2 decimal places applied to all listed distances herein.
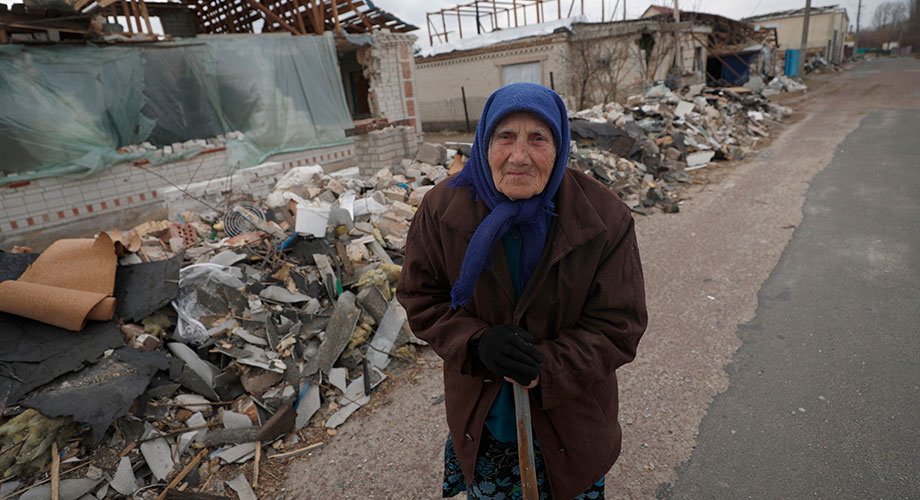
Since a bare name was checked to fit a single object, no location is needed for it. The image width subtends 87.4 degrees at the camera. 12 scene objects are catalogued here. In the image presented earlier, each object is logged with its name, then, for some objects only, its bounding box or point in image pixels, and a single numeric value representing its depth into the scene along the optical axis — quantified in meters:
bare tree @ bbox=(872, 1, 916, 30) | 90.12
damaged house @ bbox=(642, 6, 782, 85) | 25.67
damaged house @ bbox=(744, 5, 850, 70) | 43.75
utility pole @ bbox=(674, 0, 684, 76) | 20.20
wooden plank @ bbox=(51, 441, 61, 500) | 2.81
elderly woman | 1.51
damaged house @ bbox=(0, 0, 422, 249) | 7.42
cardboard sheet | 3.47
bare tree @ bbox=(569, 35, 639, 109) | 17.67
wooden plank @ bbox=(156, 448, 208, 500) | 2.89
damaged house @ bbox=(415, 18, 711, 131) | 17.62
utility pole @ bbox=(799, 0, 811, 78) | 27.19
